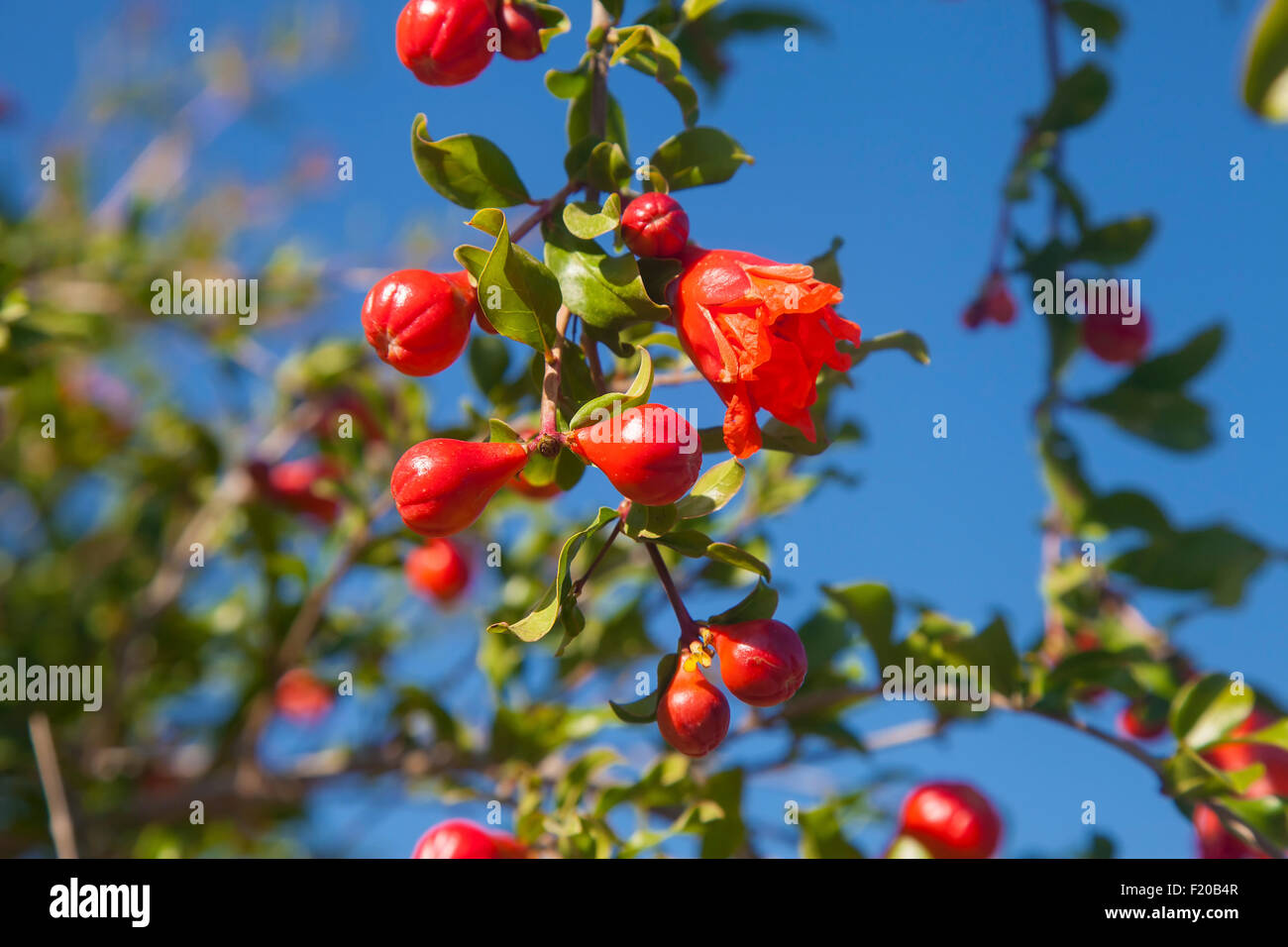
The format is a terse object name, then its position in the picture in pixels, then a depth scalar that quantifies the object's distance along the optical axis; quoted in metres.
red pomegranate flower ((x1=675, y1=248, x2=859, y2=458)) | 0.37
